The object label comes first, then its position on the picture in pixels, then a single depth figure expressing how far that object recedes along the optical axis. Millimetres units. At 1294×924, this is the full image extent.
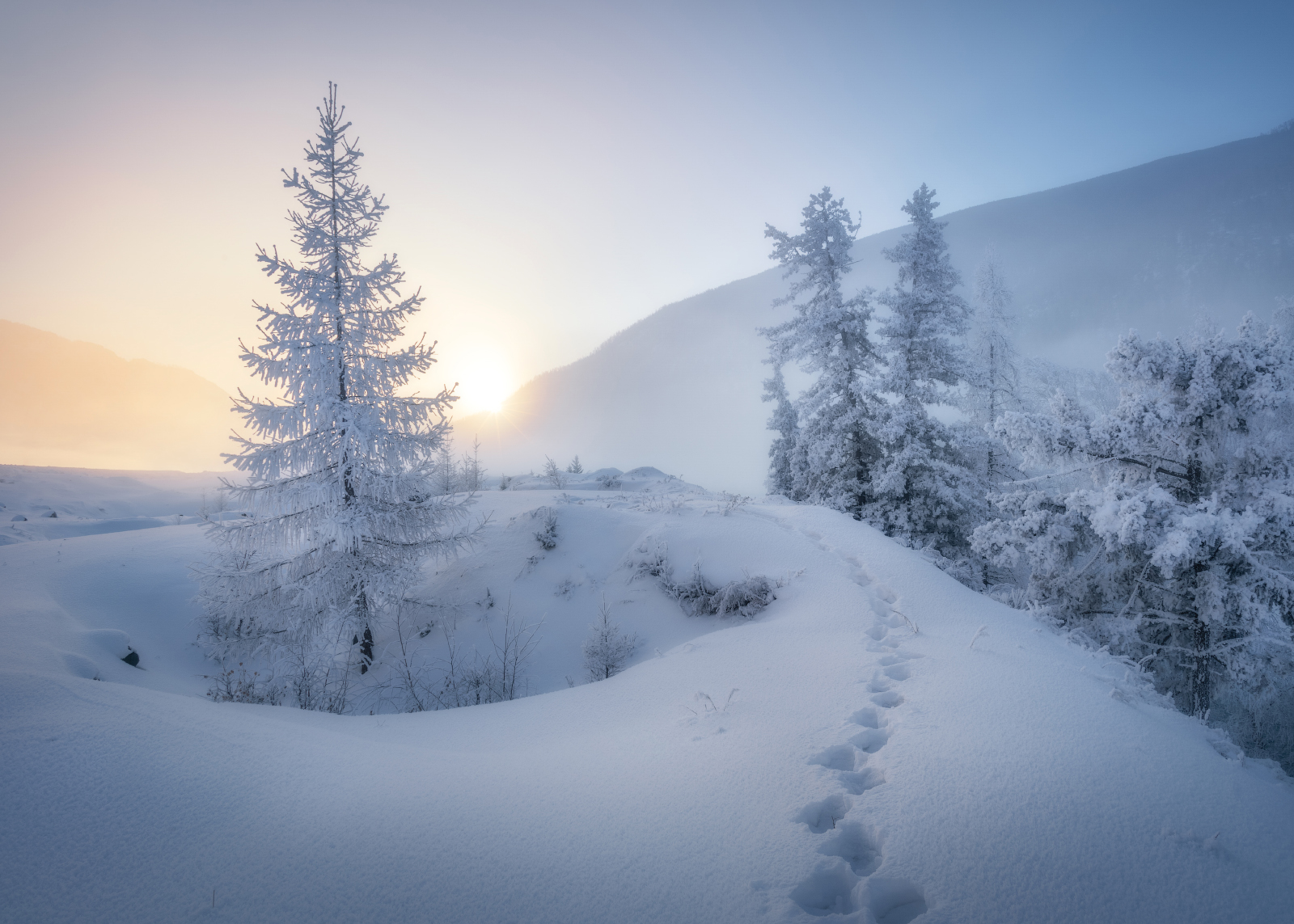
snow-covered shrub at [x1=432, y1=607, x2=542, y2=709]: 6875
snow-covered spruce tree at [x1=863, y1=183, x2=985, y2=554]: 12250
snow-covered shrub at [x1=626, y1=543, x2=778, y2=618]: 7352
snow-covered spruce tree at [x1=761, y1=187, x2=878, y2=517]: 12992
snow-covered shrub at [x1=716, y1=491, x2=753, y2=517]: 10289
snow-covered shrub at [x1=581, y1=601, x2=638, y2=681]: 7250
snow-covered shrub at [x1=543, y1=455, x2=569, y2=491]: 20297
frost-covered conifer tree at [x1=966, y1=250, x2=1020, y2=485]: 18562
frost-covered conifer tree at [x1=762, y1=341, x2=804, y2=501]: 21359
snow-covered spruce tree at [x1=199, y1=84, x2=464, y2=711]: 6961
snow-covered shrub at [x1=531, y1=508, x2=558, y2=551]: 9930
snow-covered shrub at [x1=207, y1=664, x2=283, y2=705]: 5246
